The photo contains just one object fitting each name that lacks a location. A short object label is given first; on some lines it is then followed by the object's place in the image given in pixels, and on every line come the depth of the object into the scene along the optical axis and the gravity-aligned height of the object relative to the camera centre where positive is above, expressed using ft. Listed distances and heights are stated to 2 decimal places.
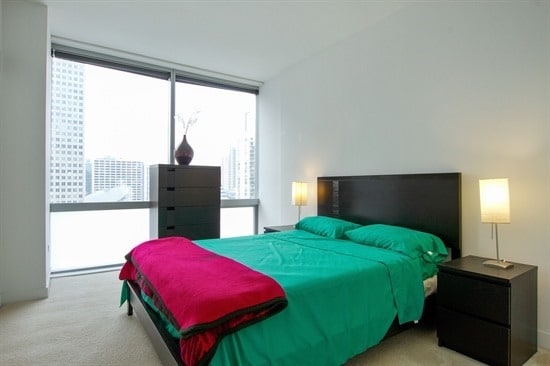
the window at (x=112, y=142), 12.04 +1.83
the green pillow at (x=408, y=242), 7.31 -1.45
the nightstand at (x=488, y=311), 5.68 -2.50
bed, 4.73 -1.77
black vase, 13.07 +1.32
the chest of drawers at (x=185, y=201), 12.42 -0.72
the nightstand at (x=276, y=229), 11.77 -1.75
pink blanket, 4.06 -1.71
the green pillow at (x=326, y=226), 9.49 -1.37
